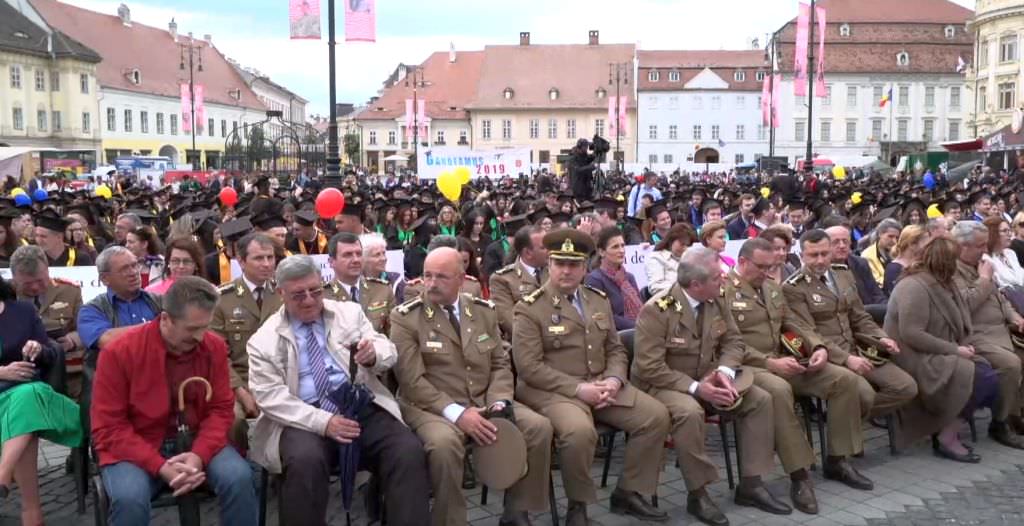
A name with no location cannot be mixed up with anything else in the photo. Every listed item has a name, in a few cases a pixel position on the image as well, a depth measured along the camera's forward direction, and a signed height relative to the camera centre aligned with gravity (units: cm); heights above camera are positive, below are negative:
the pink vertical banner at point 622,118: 6325 +517
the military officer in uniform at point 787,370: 631 -133
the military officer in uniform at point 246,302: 634 -78
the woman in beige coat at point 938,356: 720 -133
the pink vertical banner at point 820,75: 3413 +458
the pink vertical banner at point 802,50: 3120 +483
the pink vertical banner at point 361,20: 1625 +303
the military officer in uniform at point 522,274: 765 -73
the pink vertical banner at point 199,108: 5453 +492
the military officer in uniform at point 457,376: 557 -120
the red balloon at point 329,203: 1160 -16
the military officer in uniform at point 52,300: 610 -78
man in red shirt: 483 -123
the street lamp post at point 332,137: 1494 +92
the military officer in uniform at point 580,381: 575 -128
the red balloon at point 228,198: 1534 -13
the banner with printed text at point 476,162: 2911 +92
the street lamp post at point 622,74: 8247 +1055
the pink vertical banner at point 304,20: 1597 +298
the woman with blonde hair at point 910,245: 789 -50
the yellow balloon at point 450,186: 1666 +7
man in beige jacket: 505 -125
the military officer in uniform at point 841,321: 714 -106
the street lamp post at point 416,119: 5260 +425
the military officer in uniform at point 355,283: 708 -73
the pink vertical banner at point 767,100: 5397 +524
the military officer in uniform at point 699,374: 602 -128
